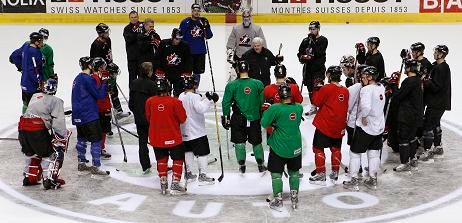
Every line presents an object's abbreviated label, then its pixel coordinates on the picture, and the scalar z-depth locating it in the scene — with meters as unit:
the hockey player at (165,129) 14.35
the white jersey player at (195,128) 14.79
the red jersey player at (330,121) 14.82
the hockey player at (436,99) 16.56
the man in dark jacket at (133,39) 20.91
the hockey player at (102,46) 19.56
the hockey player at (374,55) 17.72
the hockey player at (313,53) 20.51
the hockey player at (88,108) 15.51
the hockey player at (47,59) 19.50
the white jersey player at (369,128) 14.70
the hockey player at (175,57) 19.07
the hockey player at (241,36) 20.81
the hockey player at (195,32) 21.50
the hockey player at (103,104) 15.69
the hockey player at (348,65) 16.37
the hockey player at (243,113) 15.35
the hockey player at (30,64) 18.24
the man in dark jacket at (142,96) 15.74
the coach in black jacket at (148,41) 20.28
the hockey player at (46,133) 14.79
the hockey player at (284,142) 13.34
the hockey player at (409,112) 15.54
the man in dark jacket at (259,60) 18.34
